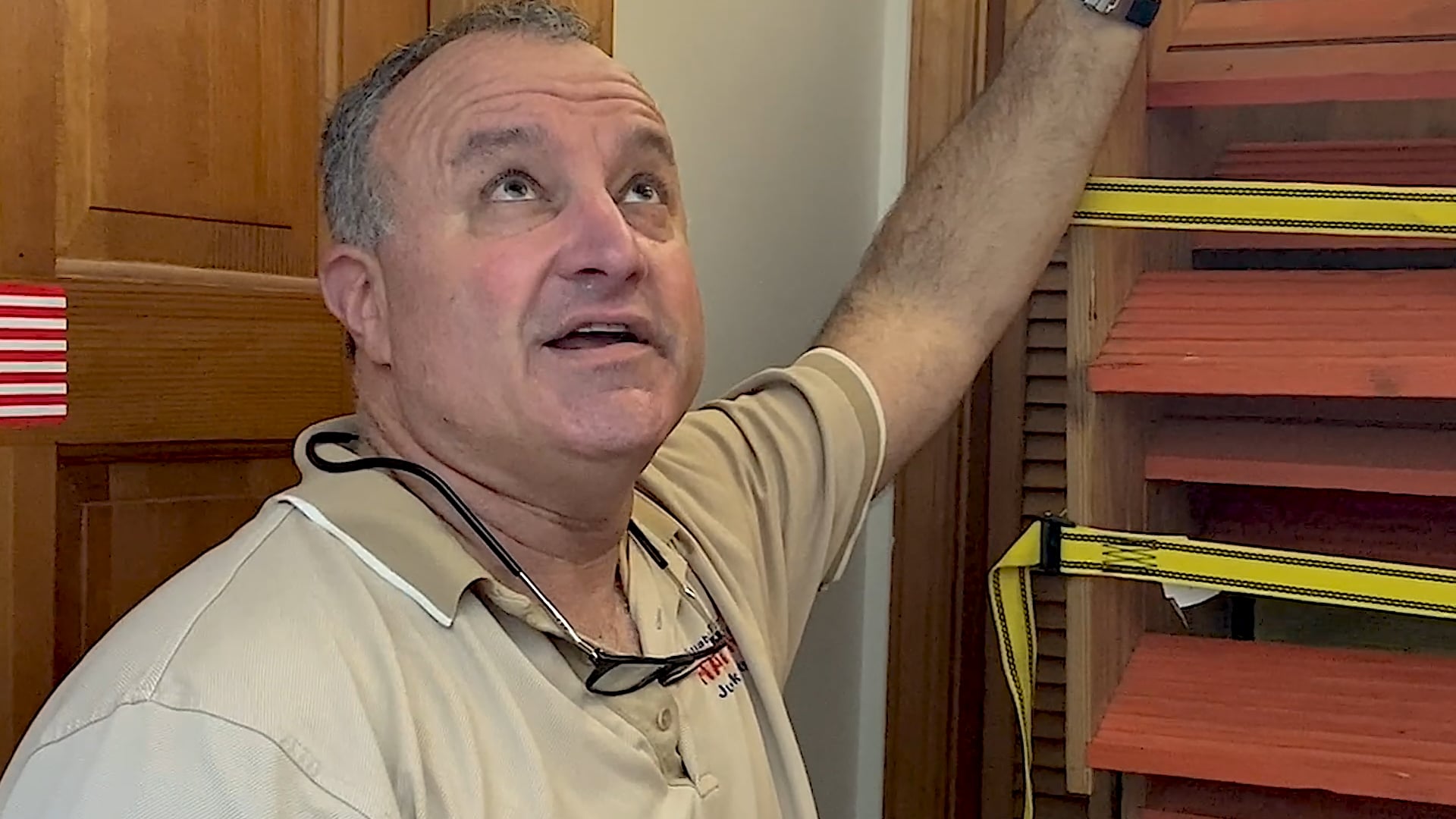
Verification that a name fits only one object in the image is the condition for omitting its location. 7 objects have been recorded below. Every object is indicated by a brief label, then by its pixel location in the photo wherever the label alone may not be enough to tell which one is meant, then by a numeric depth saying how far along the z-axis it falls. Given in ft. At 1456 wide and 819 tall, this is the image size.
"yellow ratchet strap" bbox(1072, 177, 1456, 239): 2.81
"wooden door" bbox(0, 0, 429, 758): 2.72
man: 2.10
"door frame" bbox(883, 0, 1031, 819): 4.94
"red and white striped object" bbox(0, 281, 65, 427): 2.63
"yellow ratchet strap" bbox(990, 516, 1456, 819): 2.81
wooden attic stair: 2.77
